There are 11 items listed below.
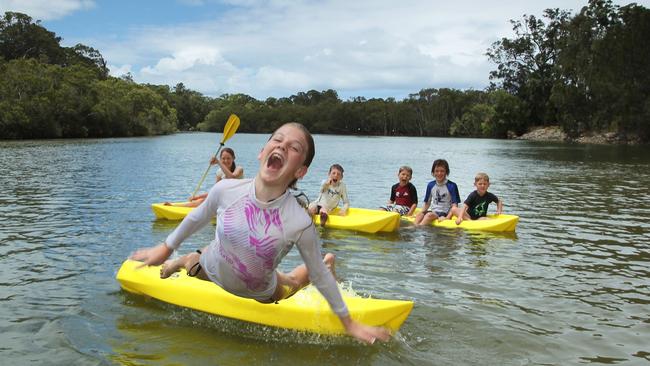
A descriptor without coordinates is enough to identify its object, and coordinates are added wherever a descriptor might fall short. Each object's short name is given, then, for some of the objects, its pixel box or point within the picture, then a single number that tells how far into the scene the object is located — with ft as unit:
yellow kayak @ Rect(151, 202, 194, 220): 35.68
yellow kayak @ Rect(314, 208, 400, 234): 32.78
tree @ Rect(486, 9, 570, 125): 237.66
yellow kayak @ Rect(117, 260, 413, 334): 15.58
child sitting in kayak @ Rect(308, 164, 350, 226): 34.81
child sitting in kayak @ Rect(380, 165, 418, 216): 36.70
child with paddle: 30.73
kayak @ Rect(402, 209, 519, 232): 33.27
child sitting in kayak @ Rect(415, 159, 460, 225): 35.09
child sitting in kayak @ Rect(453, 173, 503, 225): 34.76
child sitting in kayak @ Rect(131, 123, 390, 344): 11.73
